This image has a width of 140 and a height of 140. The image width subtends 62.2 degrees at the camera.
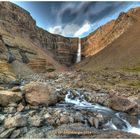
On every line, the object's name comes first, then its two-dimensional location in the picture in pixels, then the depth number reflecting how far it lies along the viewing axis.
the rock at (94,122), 6.49
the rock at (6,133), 5.27
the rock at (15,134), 5.31
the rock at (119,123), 6.95
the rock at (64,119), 6.28
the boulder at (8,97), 7.44
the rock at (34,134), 5.34
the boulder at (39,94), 7.91
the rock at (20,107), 7.19
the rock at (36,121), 6.00
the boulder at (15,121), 5.77
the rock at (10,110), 6.98
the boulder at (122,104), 8.57
